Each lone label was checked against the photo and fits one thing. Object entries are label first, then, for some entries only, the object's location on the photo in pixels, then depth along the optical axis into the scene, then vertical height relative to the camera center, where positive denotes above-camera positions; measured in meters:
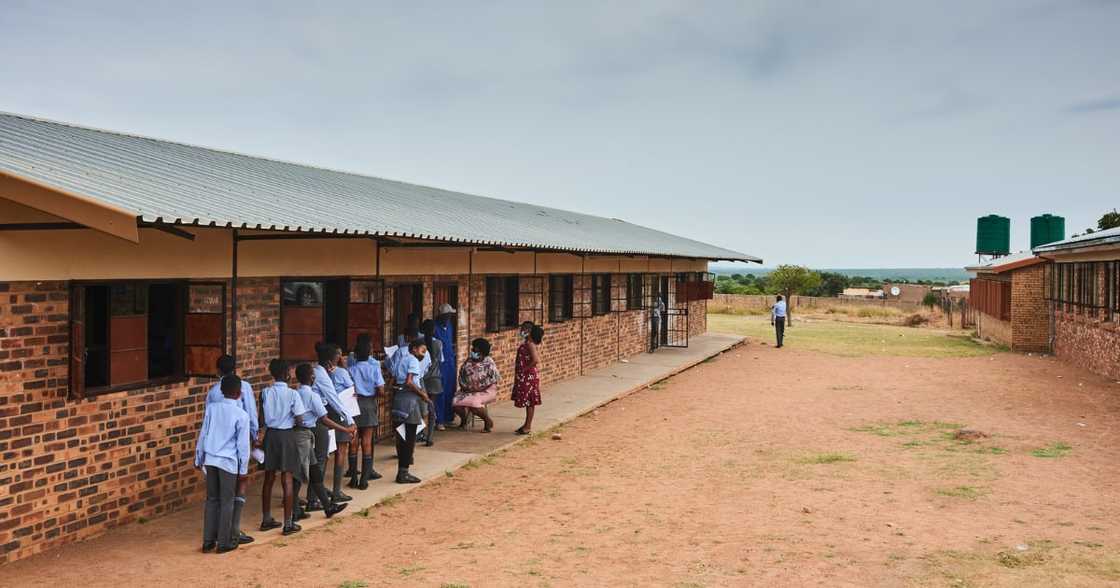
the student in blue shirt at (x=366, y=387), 8.16 -0.95
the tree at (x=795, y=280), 39.88 +0.84
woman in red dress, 11.17 -1.19
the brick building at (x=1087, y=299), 17.80 +0.00
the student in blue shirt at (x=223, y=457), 6.20 -1.26
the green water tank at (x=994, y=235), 40.88 +3.21
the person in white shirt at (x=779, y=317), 24.84 -0.63
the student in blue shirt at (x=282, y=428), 6.62 -1.12
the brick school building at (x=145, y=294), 6.02 -0.02
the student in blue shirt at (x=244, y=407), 6.45 -0.92
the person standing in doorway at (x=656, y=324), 22.88 -0.81
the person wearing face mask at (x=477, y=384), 11.05 -1.23
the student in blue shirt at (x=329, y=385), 7.22 -0.82
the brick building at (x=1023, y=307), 24.59 -0.25
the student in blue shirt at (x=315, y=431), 6.75 -1.22
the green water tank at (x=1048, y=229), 38.44 +3.33
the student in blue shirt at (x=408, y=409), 8.55 -1.22
